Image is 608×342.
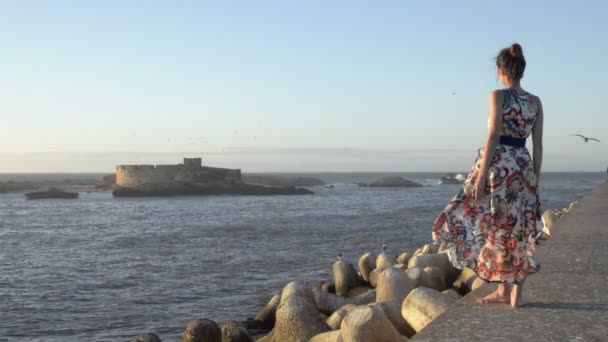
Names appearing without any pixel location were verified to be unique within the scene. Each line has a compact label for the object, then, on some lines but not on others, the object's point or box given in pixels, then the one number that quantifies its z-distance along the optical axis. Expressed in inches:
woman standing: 166.6
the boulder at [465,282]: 304.7
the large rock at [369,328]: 175.2
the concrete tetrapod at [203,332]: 245.1
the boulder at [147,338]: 251.1
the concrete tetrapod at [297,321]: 245.6
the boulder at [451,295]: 216.6
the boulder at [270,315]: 331.9
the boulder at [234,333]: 252.4
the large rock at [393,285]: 277.4
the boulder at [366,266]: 430.3
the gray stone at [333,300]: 317.1
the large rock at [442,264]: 354.9
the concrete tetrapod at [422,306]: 212.5
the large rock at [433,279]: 301.1
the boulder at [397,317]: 221.5
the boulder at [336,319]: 246.7
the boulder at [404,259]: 452.7
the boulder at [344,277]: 402.9
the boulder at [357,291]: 392.3
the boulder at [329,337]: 199.0
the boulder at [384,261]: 401.4
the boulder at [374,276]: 391.2
